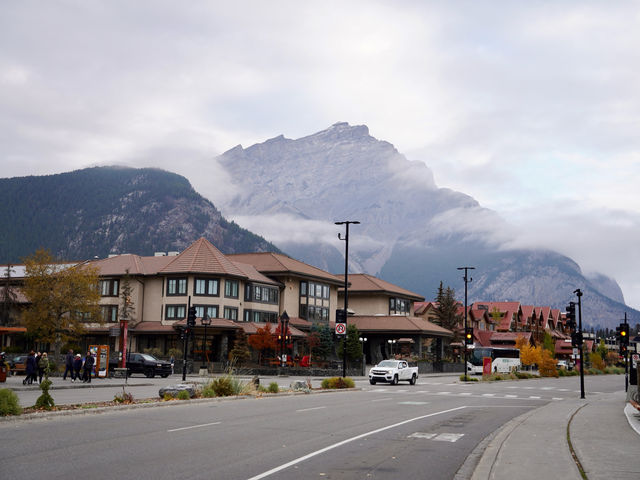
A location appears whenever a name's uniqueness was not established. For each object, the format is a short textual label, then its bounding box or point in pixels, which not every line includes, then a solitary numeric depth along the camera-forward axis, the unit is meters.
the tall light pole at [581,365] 34.85
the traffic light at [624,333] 37.78
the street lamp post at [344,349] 38.96
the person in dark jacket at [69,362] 36.24
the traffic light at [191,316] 39.12
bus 78.00
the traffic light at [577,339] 35.50
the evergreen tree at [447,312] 101.44
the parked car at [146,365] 46.34
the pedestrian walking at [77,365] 35.66
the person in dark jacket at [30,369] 32.88
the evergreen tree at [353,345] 69.29
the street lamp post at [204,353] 55.72
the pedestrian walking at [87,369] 35.00
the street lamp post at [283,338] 54.38
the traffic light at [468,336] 49.72
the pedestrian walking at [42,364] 33.94
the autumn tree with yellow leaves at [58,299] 56.56
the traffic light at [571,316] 33.97
